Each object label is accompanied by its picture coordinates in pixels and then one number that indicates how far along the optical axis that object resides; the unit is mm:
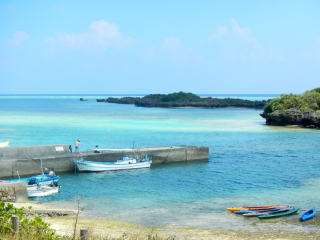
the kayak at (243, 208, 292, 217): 23391
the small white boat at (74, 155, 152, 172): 37312
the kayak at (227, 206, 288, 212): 24344
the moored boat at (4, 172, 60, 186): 29469
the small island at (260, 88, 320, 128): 81688
